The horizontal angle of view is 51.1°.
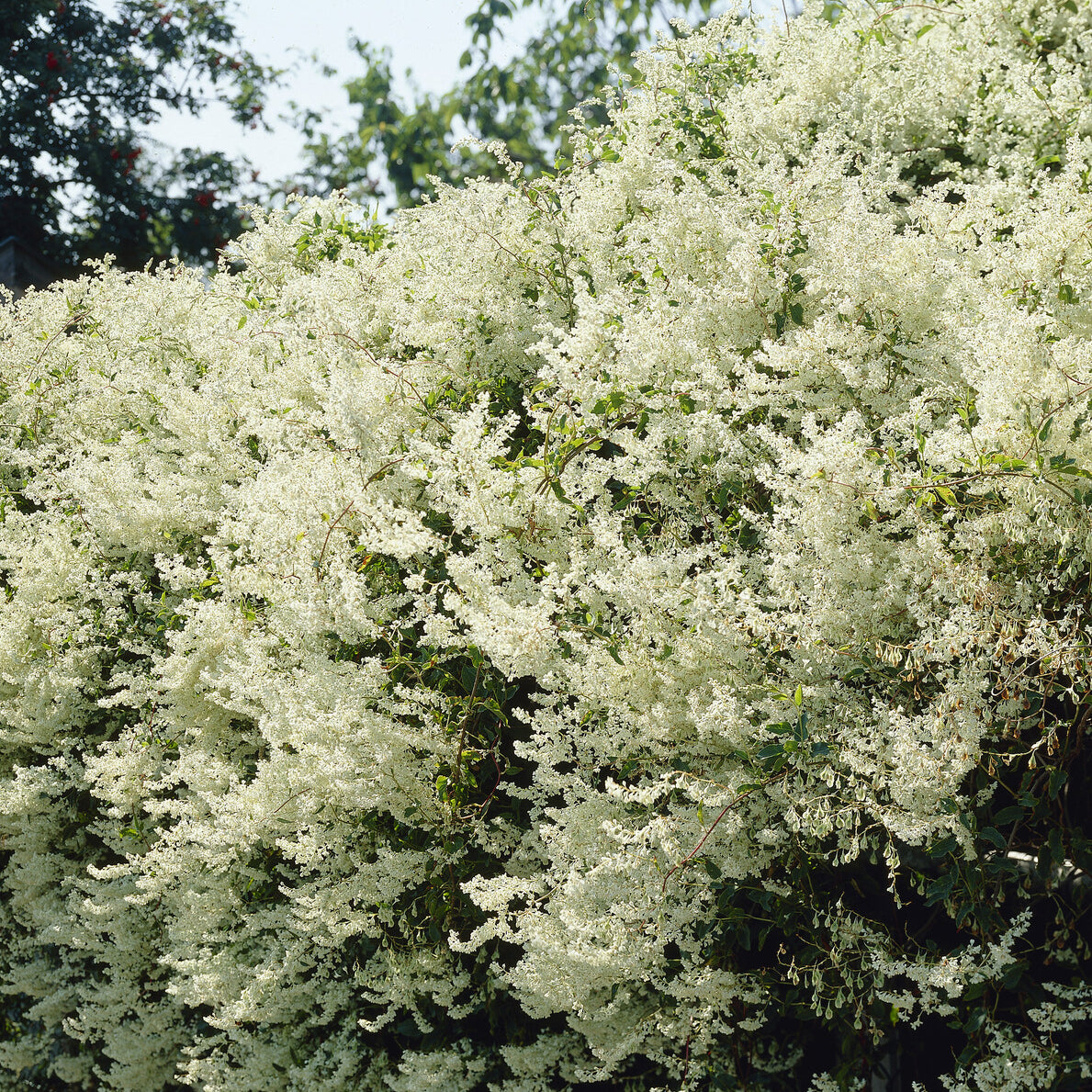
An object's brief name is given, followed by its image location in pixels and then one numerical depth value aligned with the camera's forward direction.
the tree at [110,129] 14.45
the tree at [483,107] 14.98
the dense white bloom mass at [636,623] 2.36
